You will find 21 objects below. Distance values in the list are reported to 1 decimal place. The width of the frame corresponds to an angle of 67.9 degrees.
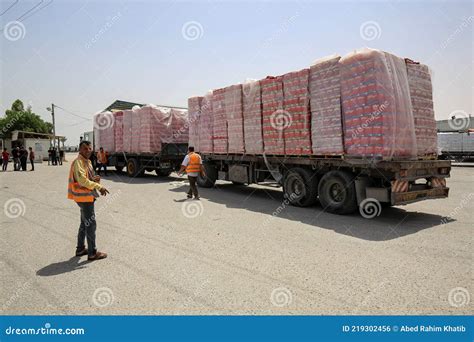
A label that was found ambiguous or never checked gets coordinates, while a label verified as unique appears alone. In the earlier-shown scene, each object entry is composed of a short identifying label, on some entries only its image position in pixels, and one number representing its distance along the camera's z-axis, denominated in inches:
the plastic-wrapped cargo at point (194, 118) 510.3
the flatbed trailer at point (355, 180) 281.9
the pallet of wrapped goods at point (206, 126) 486.6
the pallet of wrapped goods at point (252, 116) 392.5
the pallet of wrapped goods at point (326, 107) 301.6
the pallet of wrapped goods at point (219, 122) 455.2
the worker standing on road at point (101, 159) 736.3
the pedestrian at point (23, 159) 932.6
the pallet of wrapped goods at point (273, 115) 363.9
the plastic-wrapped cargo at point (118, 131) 740.6
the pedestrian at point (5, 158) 926.4
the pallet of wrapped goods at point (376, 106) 269.7
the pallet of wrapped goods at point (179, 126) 650.2
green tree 2063.2
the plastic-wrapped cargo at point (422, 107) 298.4
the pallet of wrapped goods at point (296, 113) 333.7
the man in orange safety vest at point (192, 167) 411.2
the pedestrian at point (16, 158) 937.5
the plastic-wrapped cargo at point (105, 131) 772.6
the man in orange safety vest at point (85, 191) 187.5
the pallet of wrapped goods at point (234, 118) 421.7
